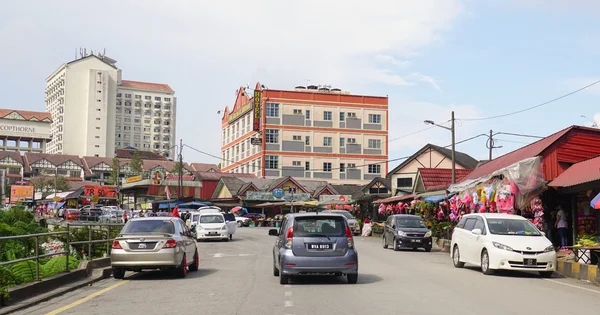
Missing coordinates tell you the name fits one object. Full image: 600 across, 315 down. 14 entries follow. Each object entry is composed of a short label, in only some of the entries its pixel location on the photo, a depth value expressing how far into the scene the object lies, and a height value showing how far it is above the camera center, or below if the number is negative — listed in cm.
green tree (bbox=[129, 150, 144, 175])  13250 +786
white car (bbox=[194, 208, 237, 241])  3756 -128
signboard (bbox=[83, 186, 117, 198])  8326 +165
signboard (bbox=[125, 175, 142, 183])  8606 +322
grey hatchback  1436 -94
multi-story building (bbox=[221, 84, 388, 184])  9100 +1023
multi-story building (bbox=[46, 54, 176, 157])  16925 +2494
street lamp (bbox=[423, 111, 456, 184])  3871 +415
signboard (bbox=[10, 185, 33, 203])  9348 +142
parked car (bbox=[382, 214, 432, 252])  2981 -122
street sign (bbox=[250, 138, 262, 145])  9036 +886
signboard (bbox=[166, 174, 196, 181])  9325 +392
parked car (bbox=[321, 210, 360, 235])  4754 -134
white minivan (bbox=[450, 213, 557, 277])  1741 -105
